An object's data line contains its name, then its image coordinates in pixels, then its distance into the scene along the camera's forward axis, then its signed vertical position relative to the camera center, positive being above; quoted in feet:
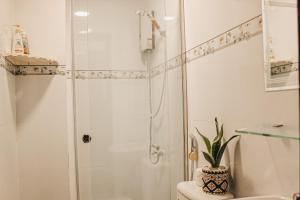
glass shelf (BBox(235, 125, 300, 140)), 2.50 -0.45
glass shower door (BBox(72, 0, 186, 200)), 7.20 -0.10
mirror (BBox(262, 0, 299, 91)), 3.27 +0.64
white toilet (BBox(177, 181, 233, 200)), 4.27 -1.75
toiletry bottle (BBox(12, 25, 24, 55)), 6.45 +1.36
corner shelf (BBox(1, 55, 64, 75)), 6.87 +0.88
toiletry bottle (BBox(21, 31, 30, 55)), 6.81 +1.45
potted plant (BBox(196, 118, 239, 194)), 4.33 -1.33
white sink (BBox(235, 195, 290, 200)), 3.41 -1.41
